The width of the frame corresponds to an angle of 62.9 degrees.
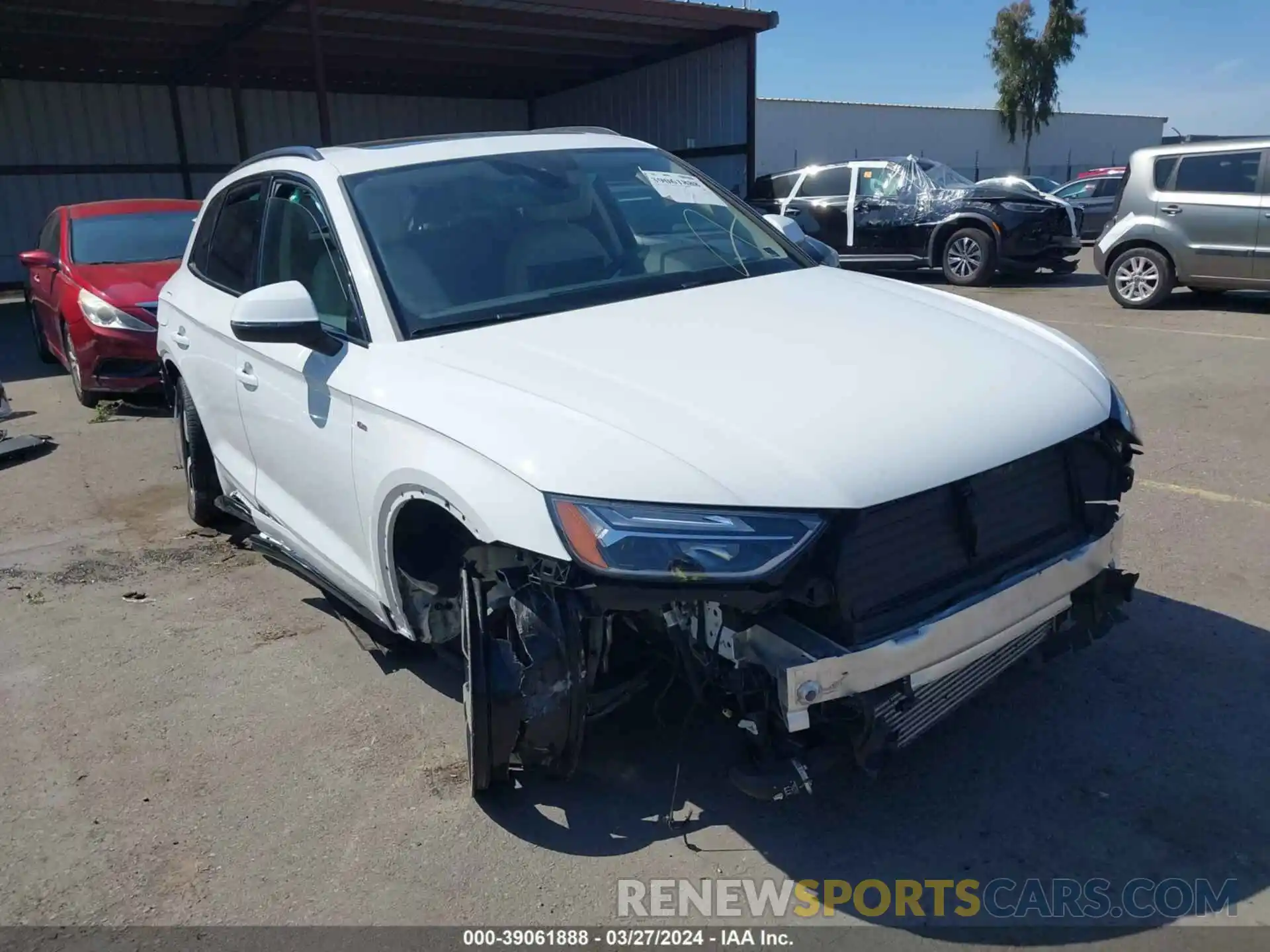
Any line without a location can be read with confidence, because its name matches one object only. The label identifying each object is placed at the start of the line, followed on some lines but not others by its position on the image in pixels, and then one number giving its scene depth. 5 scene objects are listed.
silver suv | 10.65
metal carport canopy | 14.98
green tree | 40.50
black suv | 13.71
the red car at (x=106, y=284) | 8.09
